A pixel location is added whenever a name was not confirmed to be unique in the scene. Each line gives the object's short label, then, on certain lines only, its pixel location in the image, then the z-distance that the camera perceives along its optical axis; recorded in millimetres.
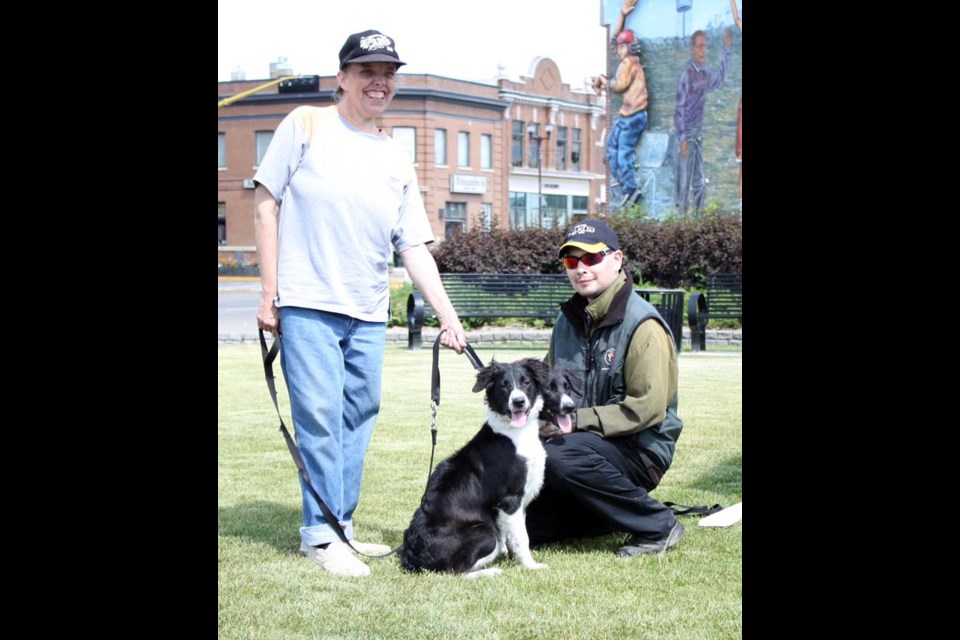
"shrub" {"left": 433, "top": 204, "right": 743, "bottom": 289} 21984
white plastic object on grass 5996
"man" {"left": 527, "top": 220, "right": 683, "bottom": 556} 5344
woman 5168
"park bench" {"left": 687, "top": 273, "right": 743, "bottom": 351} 17562
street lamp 58469
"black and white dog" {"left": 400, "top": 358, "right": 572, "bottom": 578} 5008
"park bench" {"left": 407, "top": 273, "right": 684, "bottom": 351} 18906
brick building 55031
